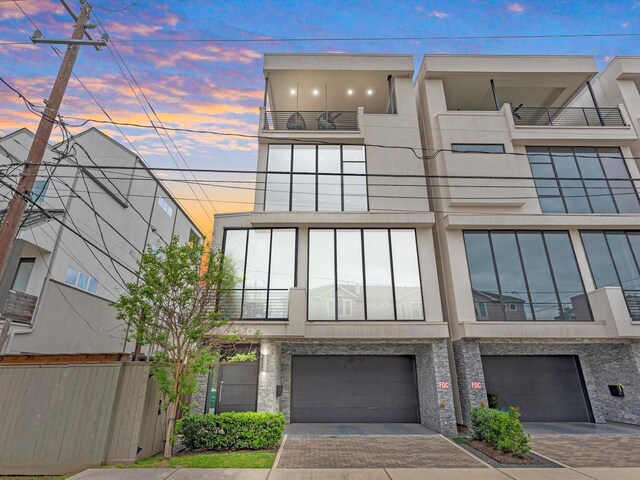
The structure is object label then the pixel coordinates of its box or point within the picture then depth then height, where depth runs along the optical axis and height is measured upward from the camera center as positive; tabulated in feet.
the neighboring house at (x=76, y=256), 38.14 +13.73
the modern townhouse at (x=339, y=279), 35.12 +9.03
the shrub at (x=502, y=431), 23.94 -5.59
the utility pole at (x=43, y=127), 18.48 +14.65
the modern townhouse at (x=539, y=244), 35.50 +13.50
